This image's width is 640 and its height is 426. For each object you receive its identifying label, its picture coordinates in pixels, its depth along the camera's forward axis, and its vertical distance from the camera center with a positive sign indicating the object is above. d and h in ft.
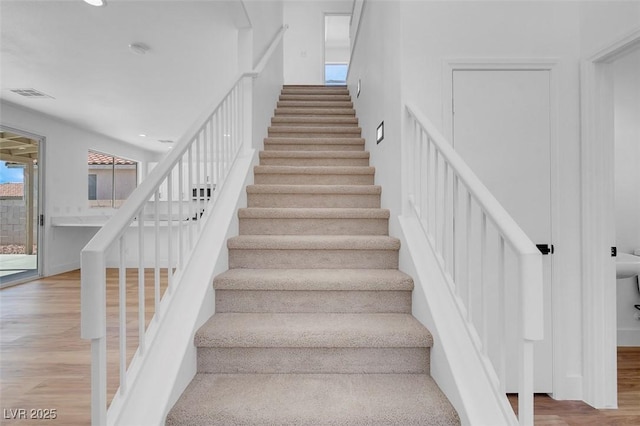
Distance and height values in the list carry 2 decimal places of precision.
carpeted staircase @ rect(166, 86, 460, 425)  4.18 -1.69
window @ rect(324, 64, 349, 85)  29.17 +12.07
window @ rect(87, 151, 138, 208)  23.65 +2.58
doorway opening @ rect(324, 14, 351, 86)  27.48 +13.54
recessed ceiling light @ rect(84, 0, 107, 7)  8.80 +5.43
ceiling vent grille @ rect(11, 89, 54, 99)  14.61 +5.24
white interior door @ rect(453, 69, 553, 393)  7.08 +1.53
